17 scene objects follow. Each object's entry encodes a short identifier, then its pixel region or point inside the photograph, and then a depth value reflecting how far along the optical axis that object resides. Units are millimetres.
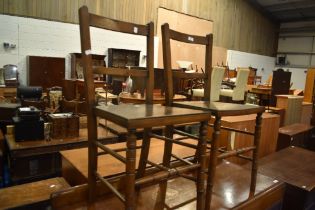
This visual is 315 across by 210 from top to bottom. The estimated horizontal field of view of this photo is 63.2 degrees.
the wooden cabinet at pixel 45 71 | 5738
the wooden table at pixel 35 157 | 2359
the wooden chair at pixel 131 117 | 1056
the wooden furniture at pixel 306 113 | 4953
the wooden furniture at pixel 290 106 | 4524
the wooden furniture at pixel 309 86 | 5762
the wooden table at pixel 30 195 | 1610
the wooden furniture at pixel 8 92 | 5057
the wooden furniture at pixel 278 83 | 4918
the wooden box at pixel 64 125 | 2689
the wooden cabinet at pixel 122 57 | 7043
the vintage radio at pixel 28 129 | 2504
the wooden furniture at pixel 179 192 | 1429
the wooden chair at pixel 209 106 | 1396
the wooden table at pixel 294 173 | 2021
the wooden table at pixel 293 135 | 3474
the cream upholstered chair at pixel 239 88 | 5020
